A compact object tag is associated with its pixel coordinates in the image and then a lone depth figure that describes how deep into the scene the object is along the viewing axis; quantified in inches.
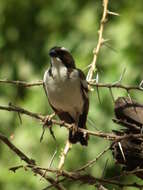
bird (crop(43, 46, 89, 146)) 399.9
